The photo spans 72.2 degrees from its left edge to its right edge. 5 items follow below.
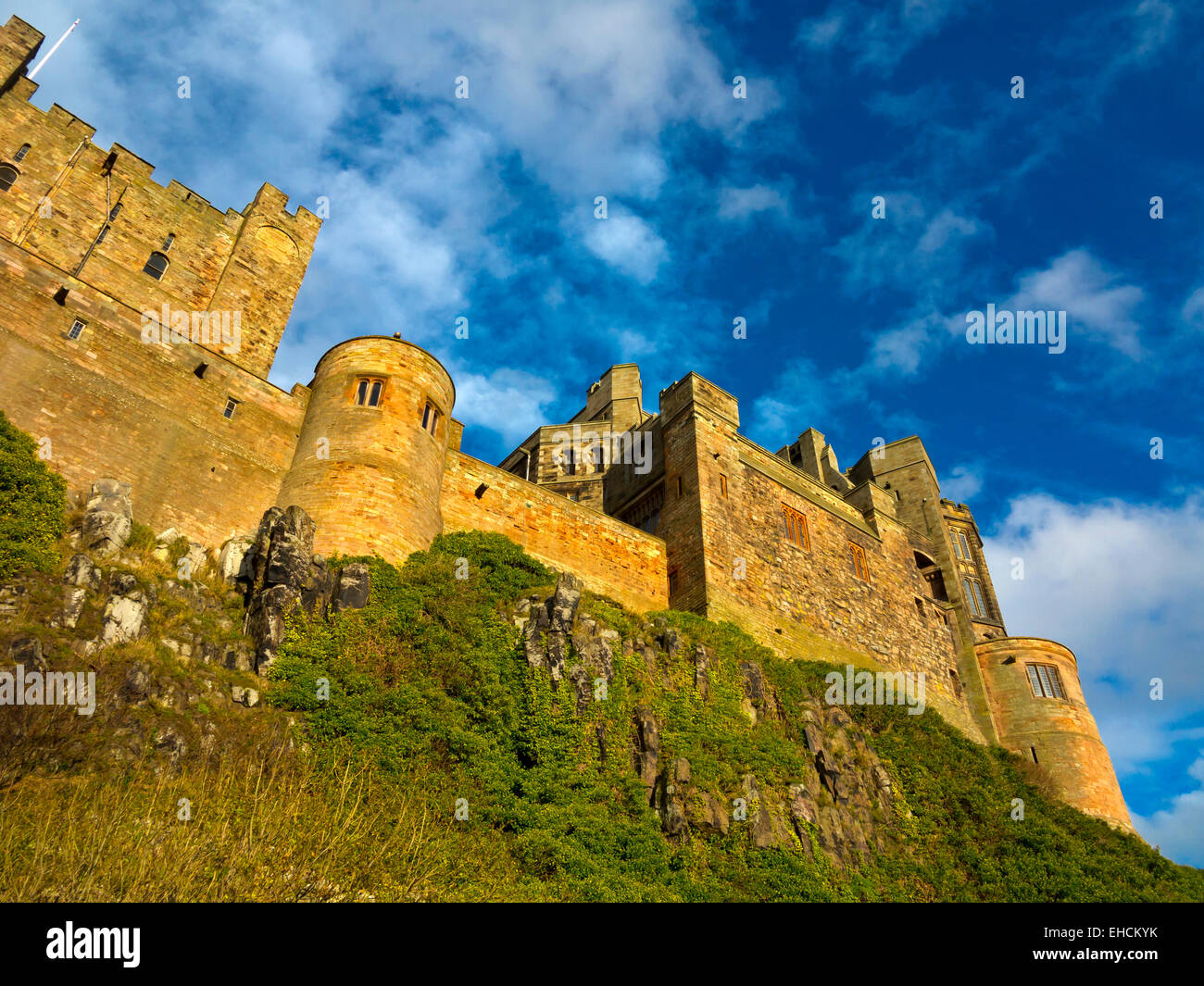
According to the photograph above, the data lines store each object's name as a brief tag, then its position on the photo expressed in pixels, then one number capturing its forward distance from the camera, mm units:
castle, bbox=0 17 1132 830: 19781
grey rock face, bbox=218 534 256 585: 18500
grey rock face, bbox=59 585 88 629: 14312
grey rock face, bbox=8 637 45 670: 12875
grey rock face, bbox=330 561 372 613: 17875
